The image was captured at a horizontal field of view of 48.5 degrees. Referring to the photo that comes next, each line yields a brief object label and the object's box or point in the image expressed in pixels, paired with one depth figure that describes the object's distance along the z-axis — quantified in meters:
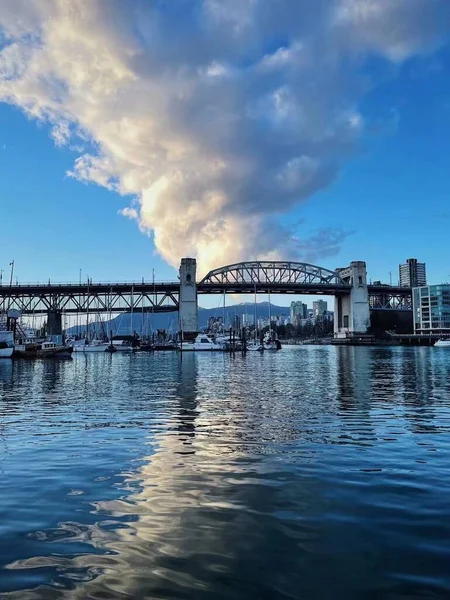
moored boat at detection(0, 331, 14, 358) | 82.69
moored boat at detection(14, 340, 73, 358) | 85.25
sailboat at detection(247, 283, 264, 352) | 117.69
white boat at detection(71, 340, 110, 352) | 126.75
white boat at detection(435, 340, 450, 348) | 148.46
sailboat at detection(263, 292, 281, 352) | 128.49
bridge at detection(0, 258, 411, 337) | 159.75
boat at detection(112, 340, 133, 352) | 127.31
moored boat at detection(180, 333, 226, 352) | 120.06
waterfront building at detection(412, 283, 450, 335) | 192.00
